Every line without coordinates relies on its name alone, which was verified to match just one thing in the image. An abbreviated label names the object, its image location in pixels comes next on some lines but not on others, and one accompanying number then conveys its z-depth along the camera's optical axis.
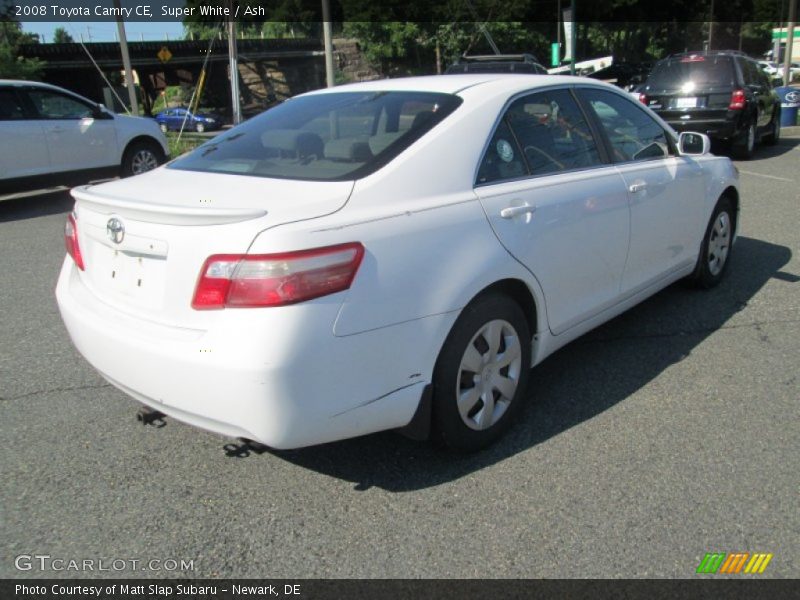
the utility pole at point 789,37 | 19.59
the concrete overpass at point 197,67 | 40.72
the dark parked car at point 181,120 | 34.81
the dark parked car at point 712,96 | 12.18
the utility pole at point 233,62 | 15.03
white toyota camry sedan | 2.50
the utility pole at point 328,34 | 17.95
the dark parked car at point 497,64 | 14.55
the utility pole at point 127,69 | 16.83
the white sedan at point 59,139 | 9.51
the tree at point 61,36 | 64.06
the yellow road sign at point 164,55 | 29.61
